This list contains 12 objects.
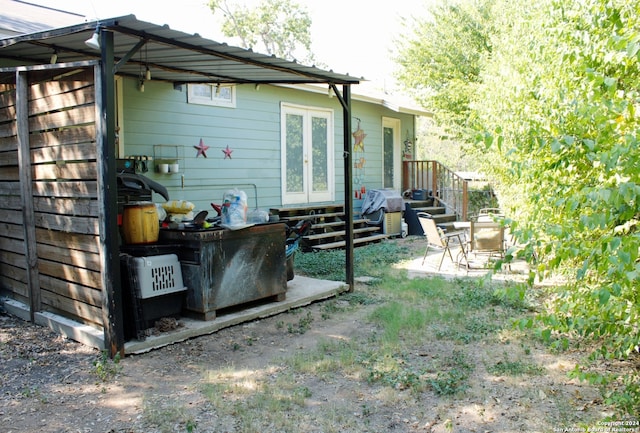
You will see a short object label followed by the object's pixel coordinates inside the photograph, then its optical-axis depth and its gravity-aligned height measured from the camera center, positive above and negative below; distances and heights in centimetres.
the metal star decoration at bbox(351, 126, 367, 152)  1174 +104
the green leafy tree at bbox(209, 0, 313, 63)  2895 +915
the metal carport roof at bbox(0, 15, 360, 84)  412 +131
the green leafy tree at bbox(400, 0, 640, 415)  215 +14
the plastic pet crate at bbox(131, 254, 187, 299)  444 -75
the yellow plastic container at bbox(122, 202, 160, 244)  475 -31
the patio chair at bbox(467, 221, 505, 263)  746 -79
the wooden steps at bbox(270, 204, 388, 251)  957 -82
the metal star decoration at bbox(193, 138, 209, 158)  803 +62
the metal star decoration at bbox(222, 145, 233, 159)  850 +59
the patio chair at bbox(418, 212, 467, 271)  794 -77
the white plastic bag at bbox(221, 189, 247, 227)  507 -22
